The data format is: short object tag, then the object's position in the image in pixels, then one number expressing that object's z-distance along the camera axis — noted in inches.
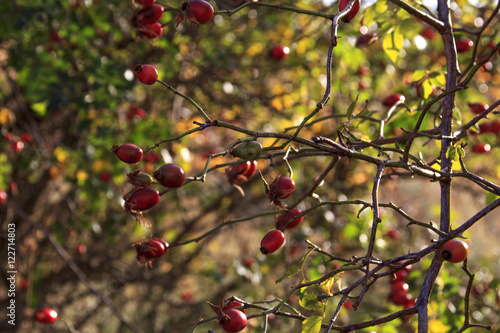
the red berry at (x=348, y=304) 52.5
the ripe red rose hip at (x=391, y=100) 35.5
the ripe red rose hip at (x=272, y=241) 30.1
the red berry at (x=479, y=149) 38.3
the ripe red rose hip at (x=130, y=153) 29.6
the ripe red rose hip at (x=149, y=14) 32.2
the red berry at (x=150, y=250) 30.7
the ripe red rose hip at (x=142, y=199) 29.7
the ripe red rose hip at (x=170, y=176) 28.9
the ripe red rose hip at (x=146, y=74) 29.6
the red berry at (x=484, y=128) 35.9
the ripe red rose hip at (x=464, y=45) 36.5
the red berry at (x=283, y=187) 29.4
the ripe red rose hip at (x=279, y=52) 44.8
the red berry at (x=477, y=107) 35.1
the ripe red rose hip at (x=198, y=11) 30.4
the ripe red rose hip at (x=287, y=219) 30.6
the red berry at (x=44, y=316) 41.6
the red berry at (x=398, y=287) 35.3
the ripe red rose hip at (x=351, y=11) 30.5
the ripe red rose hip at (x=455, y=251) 28.2
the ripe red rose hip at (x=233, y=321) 28.2
